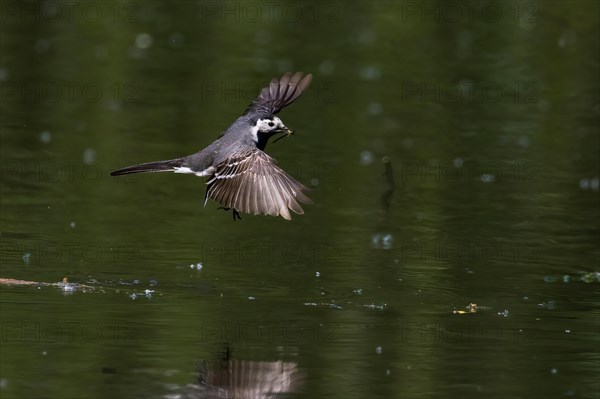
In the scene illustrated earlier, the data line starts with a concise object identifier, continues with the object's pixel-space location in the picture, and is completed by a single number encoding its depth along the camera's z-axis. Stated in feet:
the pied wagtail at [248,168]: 30.83
